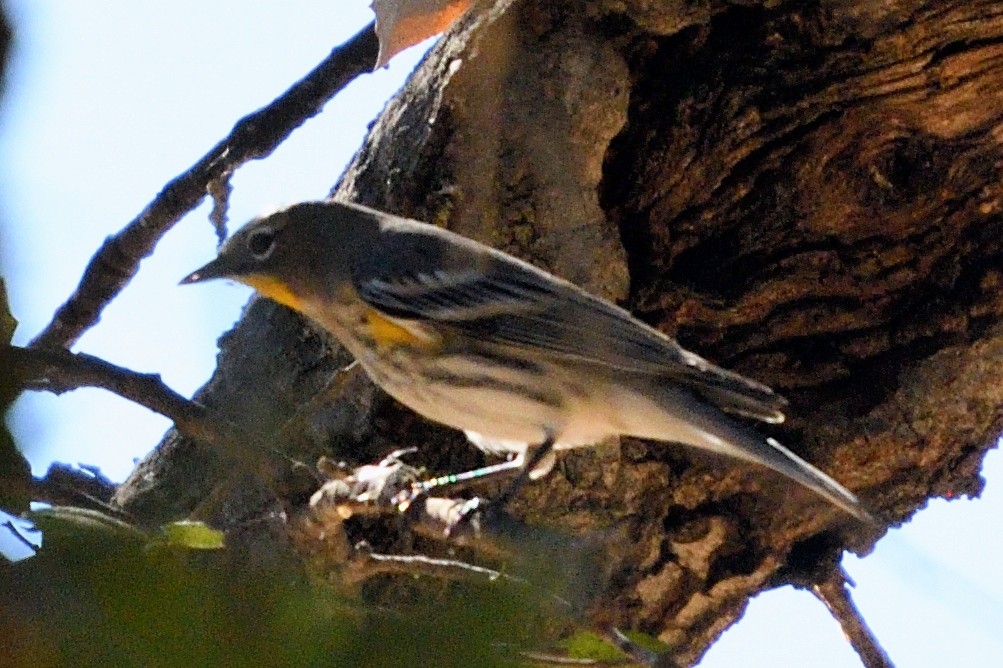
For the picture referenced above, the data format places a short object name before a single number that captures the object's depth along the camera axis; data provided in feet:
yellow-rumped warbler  16.16
